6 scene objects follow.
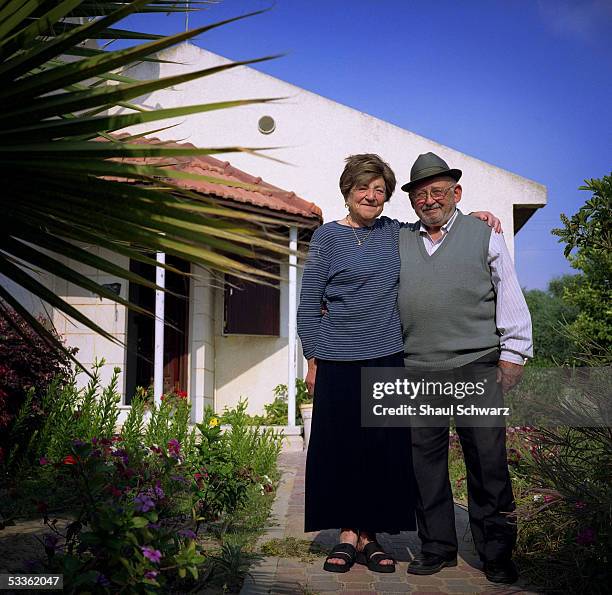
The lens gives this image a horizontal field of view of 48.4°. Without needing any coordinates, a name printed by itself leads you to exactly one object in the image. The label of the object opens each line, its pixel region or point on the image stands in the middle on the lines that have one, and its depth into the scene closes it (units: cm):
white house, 1037
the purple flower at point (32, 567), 266
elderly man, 319
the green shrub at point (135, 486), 228
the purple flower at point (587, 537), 262
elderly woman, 336
